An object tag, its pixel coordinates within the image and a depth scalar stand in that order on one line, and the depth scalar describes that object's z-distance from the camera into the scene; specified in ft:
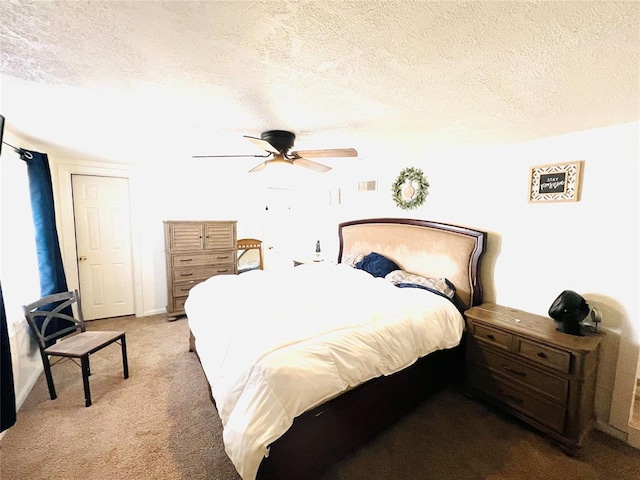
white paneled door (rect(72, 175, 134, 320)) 12.44
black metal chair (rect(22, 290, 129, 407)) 7.30
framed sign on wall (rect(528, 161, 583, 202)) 7.07
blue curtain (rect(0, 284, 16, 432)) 5.90
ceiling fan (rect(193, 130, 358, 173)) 7.27
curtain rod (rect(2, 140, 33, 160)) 8.10
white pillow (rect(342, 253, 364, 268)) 12.16
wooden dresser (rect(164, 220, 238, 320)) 13.00
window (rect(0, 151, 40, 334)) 7.57
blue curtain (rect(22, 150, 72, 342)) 9.17
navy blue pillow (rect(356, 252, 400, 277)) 10.85
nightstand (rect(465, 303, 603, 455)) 5.94
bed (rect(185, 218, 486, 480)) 4.65
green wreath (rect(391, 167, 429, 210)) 10.57
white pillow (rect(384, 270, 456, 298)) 8.81
